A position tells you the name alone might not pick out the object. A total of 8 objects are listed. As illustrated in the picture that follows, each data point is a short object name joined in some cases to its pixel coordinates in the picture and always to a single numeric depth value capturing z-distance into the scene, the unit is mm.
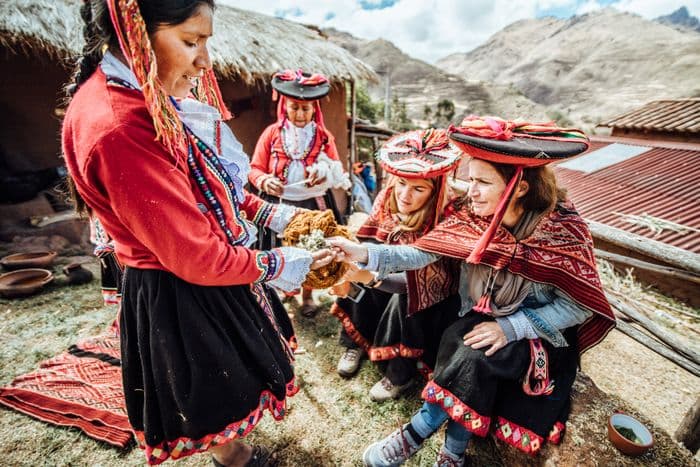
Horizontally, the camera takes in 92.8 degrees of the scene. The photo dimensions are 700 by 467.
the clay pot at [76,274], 4254
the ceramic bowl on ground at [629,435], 1543
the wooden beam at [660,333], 2066
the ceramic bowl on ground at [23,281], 3861
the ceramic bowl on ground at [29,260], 4280
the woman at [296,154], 3123
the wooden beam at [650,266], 2451
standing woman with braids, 976
